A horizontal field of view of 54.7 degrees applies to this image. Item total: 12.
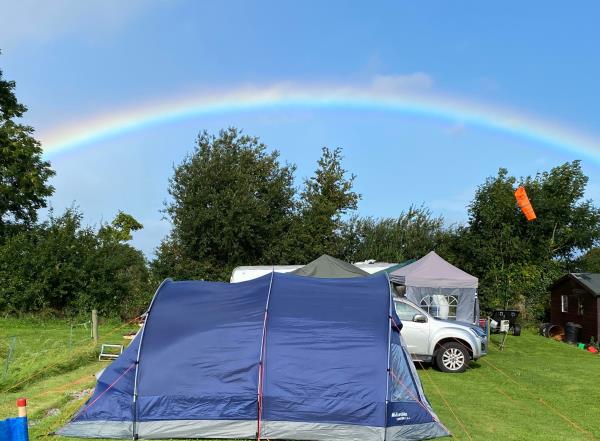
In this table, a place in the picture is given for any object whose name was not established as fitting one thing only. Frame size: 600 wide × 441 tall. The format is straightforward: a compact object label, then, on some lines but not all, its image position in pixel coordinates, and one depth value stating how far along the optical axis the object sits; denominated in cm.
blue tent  748
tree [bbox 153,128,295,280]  2702
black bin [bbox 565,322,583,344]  2394
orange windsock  2505
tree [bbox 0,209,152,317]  2470
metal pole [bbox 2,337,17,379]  1099
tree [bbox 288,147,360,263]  2966
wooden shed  2312
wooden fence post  1677
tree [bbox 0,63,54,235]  3117
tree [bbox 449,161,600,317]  2983
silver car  1348
